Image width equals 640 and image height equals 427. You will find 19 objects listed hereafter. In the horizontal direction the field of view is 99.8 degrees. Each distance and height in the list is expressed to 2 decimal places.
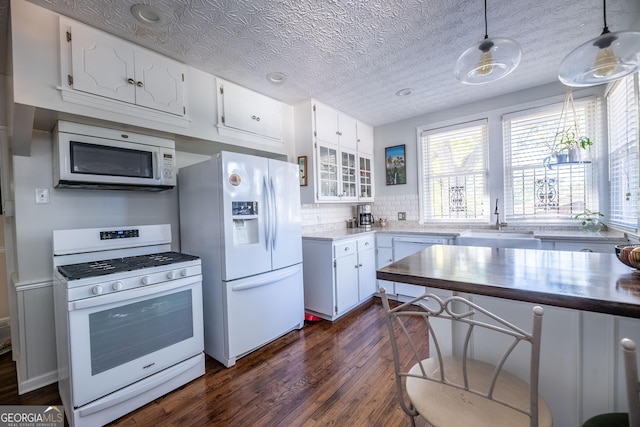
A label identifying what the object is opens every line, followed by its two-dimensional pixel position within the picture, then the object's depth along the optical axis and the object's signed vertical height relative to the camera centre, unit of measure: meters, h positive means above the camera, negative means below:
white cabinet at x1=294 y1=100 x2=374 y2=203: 3.04 +0.72
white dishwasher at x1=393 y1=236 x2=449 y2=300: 3.06 -0.46
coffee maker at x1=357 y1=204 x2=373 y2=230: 3.98 -0.11
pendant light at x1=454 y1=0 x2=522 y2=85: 1.24 +0.70
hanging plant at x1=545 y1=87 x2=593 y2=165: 2.43 +0.65
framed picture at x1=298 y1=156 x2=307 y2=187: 3.07 +0.48
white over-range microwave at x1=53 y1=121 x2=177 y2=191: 1.72 +0.41
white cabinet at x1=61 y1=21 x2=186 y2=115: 1.63 +0.98
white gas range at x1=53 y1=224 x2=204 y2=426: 1.47 -0.65
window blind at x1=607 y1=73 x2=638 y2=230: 1.97 +0.41
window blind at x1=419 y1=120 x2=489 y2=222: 3.37 +0.43
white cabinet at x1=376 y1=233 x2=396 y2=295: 3.37 -0.56
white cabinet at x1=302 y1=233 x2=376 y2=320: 2.81 -0.71
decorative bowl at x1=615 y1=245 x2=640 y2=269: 0.93 -0.20
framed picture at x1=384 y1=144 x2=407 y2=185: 3.87 +0.63
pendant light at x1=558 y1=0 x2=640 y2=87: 1.08 +0.61
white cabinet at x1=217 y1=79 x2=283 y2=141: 2.40 +0.98
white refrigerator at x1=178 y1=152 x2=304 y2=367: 2.07 -0.26
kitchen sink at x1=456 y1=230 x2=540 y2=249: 2.41 -0.33
